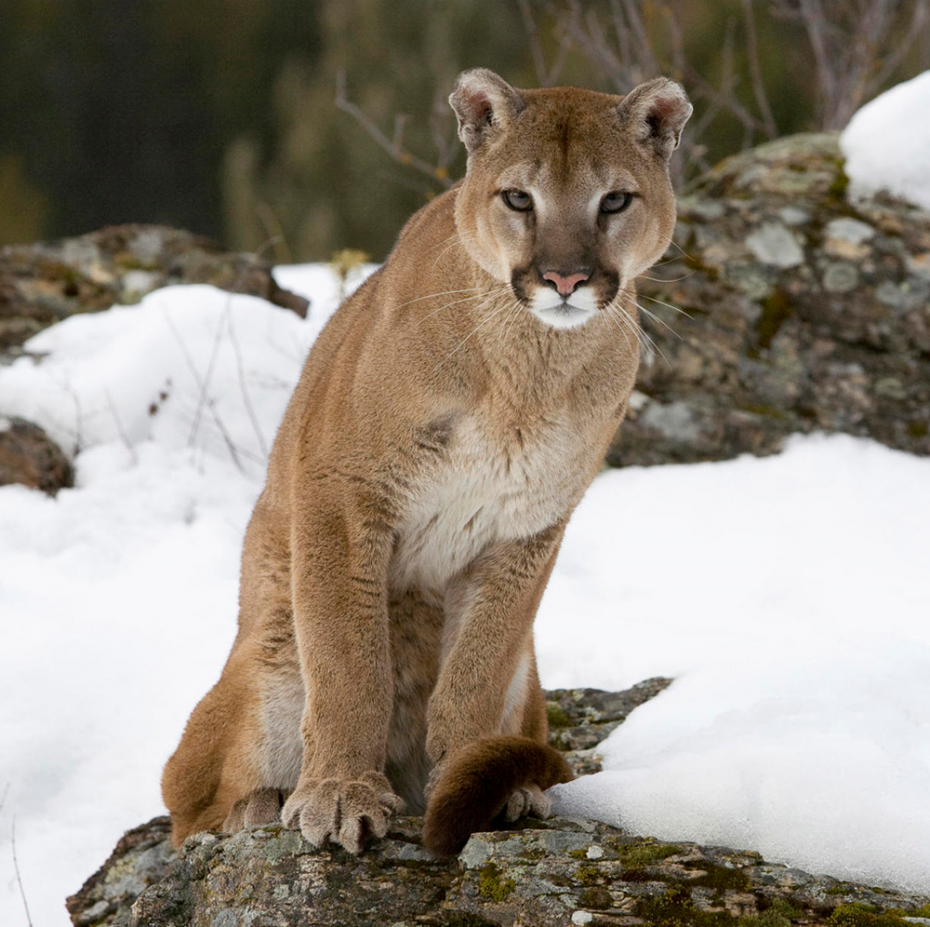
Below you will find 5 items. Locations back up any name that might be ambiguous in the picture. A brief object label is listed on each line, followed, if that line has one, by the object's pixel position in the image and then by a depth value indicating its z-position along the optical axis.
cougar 6.54
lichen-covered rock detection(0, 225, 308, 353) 15.70
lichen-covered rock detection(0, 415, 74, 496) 12.54
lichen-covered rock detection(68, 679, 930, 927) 5.13
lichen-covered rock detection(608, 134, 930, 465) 12.90
